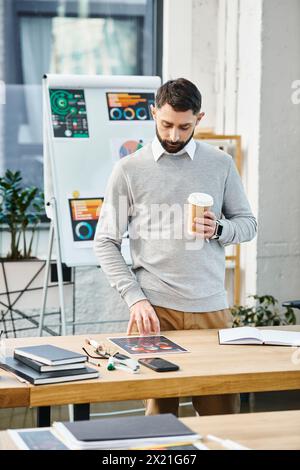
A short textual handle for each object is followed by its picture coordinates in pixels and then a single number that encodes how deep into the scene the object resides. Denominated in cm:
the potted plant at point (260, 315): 468
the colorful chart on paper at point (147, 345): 260
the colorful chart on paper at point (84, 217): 430
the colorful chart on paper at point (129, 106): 446
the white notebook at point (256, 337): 275
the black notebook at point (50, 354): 230
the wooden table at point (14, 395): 221
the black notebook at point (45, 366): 229
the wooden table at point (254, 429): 178
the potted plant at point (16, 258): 475
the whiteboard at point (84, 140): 429
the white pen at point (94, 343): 260
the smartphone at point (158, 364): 238
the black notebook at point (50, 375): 225
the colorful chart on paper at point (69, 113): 433
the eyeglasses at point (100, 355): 253
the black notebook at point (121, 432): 168
